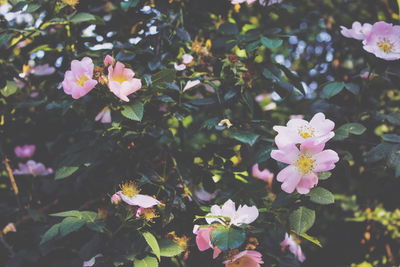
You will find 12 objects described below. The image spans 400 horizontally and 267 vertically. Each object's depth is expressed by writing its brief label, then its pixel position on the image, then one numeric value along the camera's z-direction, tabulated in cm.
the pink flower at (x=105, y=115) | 132
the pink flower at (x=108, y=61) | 119
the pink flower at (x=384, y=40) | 140
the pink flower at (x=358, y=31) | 145
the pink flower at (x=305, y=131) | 108
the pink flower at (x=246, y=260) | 107
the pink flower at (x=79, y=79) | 114
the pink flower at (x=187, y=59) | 149
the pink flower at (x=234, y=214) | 110
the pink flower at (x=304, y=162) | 106
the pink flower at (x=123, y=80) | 115
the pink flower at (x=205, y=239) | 108
